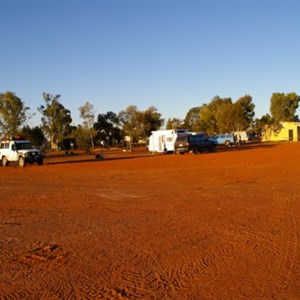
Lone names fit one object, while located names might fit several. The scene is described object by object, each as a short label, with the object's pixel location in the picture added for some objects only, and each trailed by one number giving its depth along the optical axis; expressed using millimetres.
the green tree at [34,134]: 66625
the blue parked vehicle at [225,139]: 63188
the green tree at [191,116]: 125006
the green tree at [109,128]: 94062
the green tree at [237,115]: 81875
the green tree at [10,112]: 61875
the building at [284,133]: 79188
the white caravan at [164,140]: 45750
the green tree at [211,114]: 92644
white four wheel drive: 32219
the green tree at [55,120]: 72562
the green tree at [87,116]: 72562
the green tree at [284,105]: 99938
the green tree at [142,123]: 84125
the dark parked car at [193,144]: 43688
